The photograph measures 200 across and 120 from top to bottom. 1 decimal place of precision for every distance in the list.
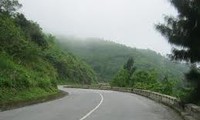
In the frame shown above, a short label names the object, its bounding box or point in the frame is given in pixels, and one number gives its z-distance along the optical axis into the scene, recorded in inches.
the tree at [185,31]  478.0
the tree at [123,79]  2096.2
